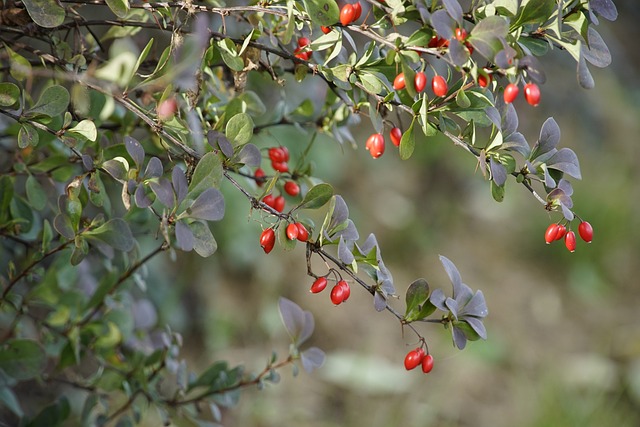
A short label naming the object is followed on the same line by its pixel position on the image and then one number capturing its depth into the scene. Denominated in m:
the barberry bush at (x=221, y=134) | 1.37
